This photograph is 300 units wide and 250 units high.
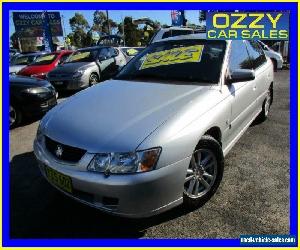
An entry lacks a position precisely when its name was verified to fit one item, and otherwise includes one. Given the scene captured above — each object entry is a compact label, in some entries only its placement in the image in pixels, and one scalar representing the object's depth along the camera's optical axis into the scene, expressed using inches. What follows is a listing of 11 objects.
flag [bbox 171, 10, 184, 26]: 724.2
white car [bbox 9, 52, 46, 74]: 508.1
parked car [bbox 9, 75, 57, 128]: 226.5
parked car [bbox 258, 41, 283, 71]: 499.2
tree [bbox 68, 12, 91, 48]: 2151.8
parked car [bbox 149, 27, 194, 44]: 456.0
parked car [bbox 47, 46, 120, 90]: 350.6
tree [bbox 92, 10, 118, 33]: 1956.2
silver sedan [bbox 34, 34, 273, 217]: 96.3
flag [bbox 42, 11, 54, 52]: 889.5
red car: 404.2
